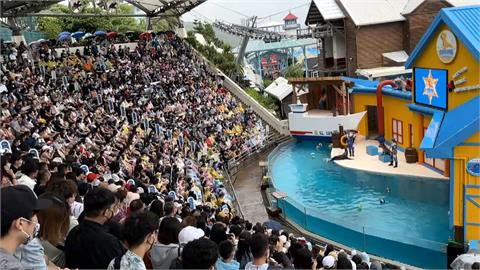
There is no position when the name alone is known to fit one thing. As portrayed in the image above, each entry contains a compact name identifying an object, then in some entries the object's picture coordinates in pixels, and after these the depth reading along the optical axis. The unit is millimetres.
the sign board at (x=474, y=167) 13586
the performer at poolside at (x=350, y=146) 22528
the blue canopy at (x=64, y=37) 27719
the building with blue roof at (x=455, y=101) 13742
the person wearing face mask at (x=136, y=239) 3895
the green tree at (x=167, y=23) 33103
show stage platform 19172
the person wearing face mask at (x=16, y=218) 3367
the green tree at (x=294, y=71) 43331
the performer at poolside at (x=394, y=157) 20259
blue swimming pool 12836
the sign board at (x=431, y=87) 16719
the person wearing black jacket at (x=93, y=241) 4328
